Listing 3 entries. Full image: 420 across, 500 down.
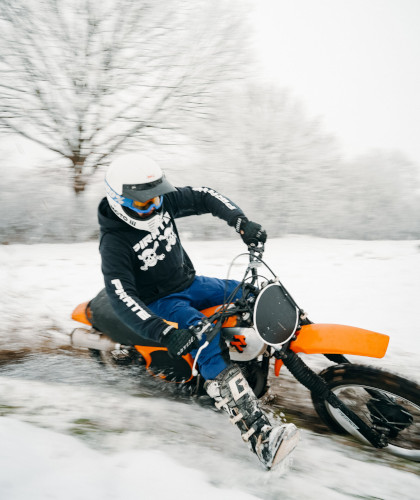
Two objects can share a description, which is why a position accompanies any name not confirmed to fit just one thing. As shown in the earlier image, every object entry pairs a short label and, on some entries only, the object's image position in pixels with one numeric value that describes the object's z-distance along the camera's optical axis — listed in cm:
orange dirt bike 193
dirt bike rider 188
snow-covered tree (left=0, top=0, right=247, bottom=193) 702
